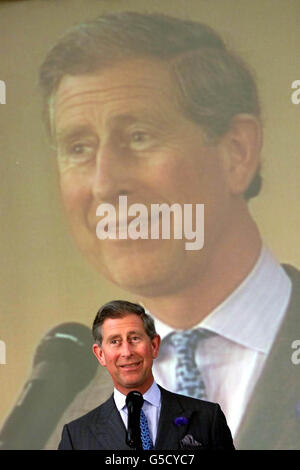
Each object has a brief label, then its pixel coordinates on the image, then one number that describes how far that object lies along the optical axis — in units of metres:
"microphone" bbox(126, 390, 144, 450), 11.86
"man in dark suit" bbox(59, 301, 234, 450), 11.96
